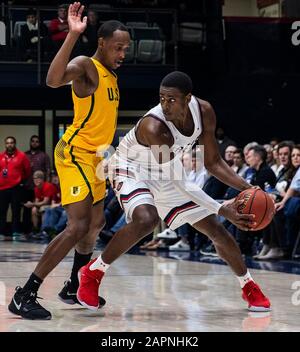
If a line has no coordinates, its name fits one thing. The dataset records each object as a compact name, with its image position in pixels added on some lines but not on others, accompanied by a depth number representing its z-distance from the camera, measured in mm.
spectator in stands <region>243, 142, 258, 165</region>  12133
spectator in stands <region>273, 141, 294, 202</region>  11539
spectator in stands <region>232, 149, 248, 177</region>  12805
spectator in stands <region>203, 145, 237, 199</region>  12516
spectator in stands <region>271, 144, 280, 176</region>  12309
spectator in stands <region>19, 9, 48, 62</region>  16609
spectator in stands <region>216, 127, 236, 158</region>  14700
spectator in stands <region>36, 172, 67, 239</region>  15477
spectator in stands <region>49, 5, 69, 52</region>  16406
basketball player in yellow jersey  6184
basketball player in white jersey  6246
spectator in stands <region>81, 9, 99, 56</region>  16469
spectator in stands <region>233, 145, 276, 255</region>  11594
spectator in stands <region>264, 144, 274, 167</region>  13036
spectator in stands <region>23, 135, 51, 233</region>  17141
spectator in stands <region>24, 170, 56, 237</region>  16641
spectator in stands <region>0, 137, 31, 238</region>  16516
